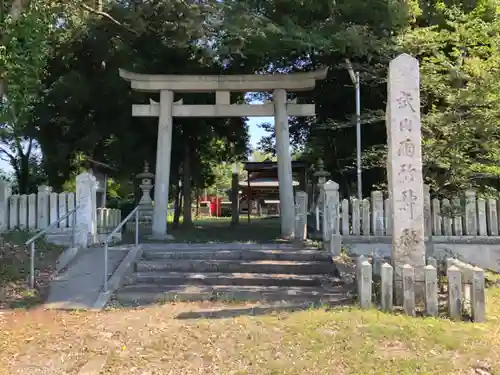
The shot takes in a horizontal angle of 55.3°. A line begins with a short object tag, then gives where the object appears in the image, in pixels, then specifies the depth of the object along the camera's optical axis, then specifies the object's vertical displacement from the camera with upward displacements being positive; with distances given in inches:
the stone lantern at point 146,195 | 585.3 +21.1
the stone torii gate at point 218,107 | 480.1 +107.6
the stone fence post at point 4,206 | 384.2 +5.3
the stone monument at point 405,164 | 267.0 +26.2
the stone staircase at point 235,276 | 277.2 -42.3
